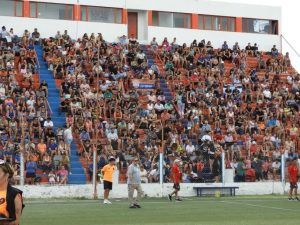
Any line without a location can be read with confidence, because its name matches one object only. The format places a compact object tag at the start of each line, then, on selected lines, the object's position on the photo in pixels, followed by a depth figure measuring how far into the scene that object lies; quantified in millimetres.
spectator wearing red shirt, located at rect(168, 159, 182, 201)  30875
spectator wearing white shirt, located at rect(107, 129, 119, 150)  34184
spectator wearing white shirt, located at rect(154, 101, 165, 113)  40272
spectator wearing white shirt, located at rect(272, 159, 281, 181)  35250
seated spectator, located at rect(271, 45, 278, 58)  51000
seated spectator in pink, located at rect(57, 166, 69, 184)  31523
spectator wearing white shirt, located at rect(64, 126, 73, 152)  34222
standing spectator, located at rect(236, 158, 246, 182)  34656
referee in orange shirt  28641
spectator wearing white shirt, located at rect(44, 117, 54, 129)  35156
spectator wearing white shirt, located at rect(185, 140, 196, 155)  34281
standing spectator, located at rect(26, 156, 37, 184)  30688
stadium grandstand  33500
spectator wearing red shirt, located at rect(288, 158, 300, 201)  30980
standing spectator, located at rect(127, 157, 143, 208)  26869
